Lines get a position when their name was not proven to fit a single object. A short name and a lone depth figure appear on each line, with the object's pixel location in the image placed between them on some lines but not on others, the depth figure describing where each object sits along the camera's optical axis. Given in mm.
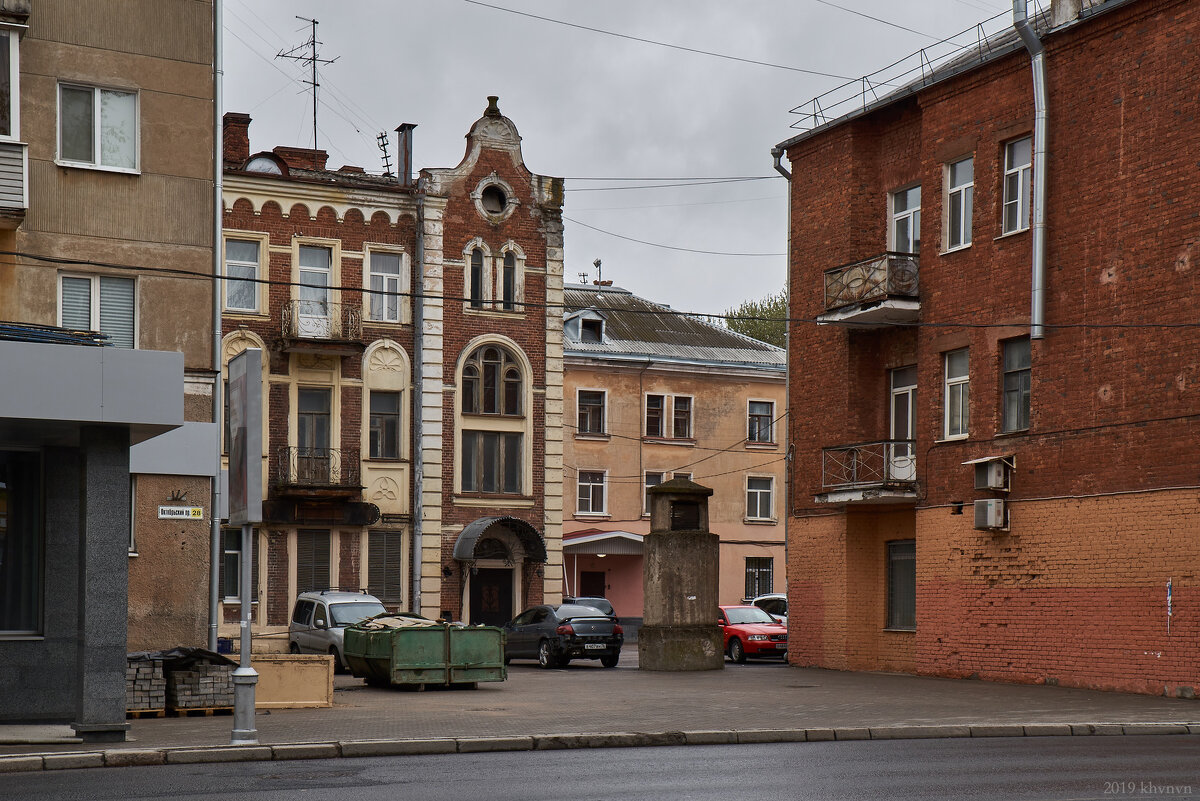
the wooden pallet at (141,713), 18375
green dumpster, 24438
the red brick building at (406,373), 41000
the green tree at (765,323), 71812
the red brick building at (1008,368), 23047
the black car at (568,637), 34188
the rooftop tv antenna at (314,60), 45062
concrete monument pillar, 30406
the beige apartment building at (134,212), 24188
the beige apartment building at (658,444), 51438
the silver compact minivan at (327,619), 31750
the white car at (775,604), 43562
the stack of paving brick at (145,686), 18375
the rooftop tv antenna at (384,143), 45719
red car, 36344
